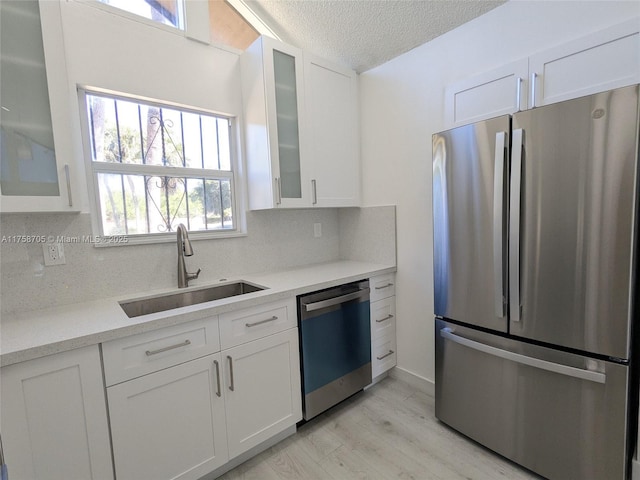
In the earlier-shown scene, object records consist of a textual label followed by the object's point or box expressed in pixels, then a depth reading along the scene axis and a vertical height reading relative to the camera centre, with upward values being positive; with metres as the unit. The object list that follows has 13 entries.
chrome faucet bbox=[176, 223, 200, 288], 1.81 -0.16
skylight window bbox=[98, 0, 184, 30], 1.79 +1.32
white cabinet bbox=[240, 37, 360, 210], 2.02 +0.67
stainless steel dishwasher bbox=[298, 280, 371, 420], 1.87 -0.82
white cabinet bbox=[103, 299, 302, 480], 1.28 -0.80
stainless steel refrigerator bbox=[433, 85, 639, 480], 1.23 -0.32
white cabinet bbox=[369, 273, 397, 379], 2.29 -0.83
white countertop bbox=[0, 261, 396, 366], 1.09 -0.39
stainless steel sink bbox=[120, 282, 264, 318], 1.72 -0.45
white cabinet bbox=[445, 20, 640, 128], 1.36 +0.68
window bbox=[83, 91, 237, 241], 1.76 +0.37
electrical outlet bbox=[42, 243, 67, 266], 1.54 -0.12
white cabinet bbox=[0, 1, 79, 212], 1.23 +0.51
